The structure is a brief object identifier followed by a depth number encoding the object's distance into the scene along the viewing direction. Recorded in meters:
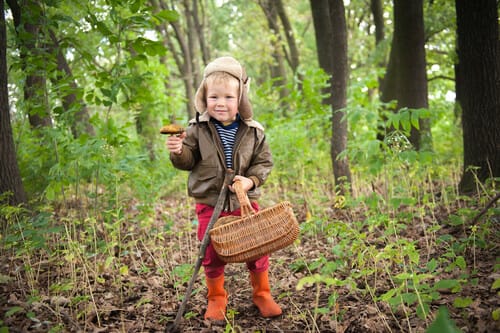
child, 2.77
